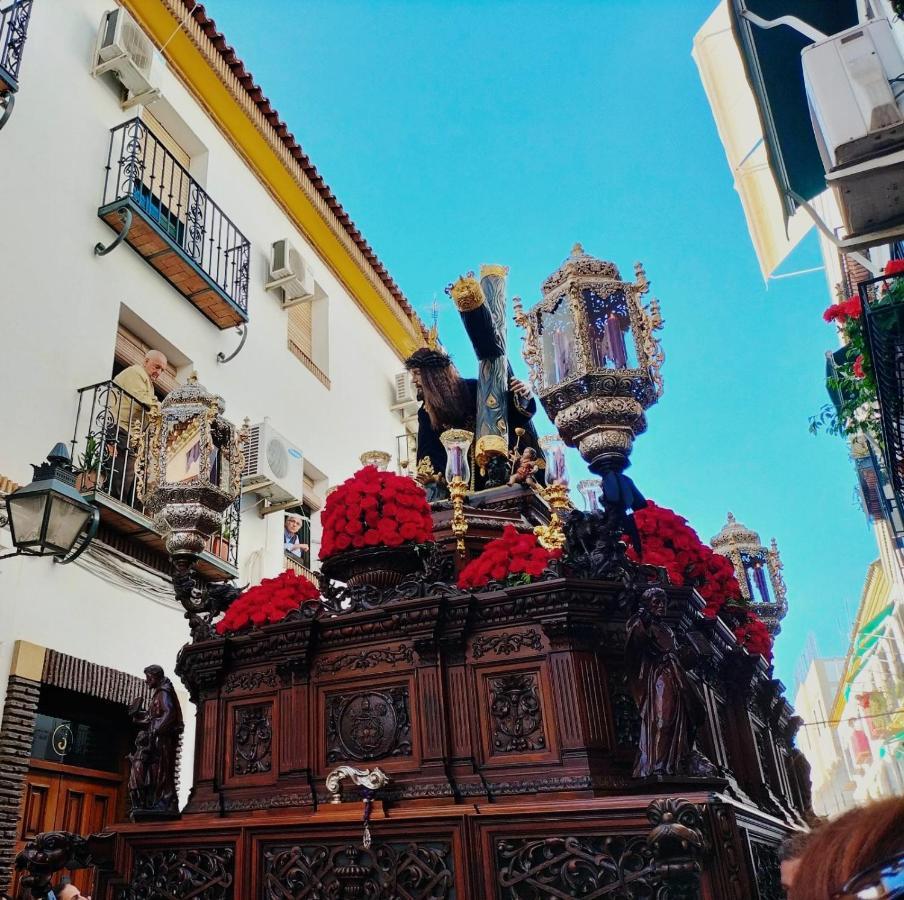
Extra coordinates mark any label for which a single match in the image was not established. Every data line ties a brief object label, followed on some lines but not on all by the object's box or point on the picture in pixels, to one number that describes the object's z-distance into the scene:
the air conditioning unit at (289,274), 12.34
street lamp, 4.57
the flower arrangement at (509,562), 3.83
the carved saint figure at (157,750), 4.08
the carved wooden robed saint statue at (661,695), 3.21
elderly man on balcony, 8.03
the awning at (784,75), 7.91
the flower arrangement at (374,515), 4.27
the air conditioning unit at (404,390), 16.44
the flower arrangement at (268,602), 4.20
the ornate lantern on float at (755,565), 7.04
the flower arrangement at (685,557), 4.72
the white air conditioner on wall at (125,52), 9.45
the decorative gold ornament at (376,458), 5.57
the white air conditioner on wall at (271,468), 10.36
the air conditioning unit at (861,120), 3.90
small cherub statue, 5.69
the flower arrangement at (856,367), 4.76
